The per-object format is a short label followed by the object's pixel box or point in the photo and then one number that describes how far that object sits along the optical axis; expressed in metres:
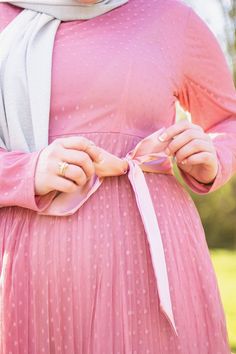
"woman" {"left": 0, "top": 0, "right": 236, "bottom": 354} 1.27
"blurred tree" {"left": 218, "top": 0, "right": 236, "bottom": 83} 7.30
